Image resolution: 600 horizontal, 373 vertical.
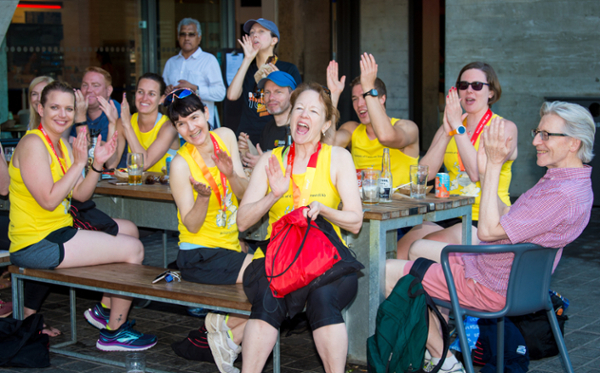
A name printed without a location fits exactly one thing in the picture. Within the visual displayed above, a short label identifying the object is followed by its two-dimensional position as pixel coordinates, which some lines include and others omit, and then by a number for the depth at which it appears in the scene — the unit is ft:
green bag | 10.18
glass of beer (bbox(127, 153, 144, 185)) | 14.93
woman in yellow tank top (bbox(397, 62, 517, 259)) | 12.95
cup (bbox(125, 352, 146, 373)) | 9.89
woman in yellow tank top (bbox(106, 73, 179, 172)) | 16.78
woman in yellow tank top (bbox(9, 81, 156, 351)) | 12.24
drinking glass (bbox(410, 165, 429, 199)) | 12.55
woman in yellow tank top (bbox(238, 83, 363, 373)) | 9.82
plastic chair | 9.33
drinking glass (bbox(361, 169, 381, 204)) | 11.91
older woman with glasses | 9.41
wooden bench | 10.55
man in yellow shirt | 13.74
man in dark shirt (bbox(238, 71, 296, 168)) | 15.96
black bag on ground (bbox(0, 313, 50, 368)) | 11.84
